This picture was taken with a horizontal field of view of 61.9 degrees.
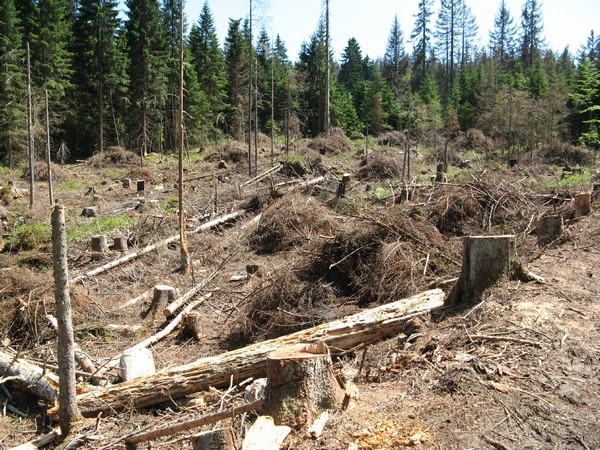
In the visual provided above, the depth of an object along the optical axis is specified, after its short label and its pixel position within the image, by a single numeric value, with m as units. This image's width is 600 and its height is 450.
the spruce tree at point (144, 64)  35.72
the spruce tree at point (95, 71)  34.22
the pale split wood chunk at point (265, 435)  3.27
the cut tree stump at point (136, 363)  6.16
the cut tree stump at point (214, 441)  3.16
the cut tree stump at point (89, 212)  17.42
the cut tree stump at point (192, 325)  7.89
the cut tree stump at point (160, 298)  9.03
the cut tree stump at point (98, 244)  12.30
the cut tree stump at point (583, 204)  9.85
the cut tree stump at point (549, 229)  8.42
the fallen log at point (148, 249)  10.78
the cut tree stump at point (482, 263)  5.64
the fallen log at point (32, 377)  6.03
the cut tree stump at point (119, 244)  12.61
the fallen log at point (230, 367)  5.44
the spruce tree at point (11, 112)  26.69
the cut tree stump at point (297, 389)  3.81
